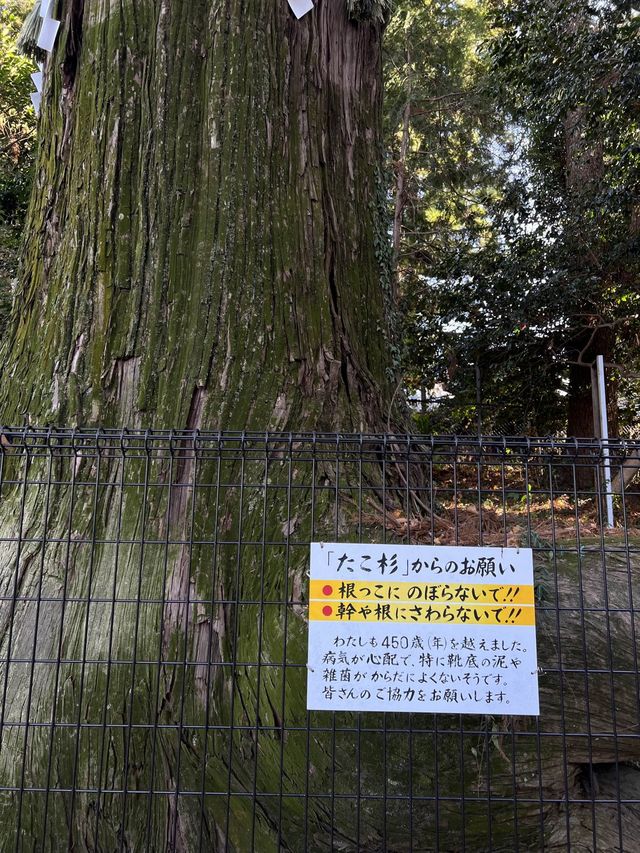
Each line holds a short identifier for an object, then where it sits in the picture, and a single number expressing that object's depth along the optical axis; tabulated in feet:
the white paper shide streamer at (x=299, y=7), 12.34
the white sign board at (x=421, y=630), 8.04
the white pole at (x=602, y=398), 16.01
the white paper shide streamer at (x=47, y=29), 12.23
